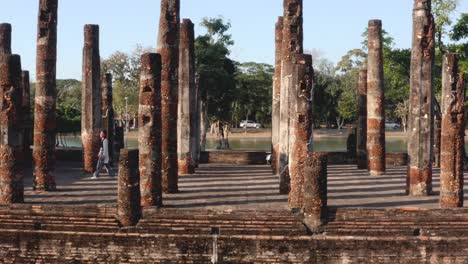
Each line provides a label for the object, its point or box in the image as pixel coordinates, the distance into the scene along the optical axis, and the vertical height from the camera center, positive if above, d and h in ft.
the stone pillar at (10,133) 34.83 -0.34
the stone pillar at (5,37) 52.01 +8.48
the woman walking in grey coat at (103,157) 47.50 -2.56
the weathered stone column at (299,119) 33.27 +0.50
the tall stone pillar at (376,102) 52.75 +2.38
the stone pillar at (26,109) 56.61 +1.93
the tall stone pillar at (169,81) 39.60 +3.32
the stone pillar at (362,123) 59.11 +0.45
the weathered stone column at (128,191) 30.60 -3.52
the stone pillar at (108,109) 61.93 +2.05
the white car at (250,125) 191.62 +0.82
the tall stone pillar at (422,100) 39.73 +1.93
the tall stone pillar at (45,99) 41.11 +2.15
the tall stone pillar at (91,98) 53.26 +2.88
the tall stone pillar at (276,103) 52.49 +2.29
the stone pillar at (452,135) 32.89 -0.47
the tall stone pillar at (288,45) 39.73 +6.00
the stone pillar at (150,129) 34.01 -0.10
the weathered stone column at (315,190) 30.25 -3.41
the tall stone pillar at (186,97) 54.08 +3.02
